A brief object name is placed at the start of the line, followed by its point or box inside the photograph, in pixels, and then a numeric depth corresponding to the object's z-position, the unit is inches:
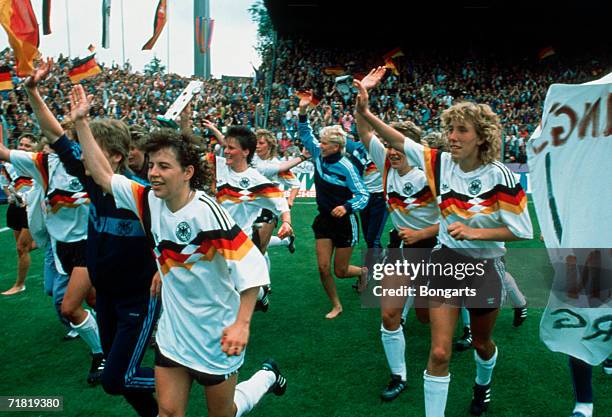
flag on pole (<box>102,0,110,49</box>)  853.8
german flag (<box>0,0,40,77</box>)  154.1
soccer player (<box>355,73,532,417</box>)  135.0
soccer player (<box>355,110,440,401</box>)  168.1
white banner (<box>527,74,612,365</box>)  121.3
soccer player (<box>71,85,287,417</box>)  107.8
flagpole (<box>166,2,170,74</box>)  1337.8
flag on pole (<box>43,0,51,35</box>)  680.1
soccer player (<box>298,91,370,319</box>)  240.8
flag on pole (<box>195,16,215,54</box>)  1122.7
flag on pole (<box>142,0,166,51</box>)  904.3
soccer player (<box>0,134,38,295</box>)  263.7
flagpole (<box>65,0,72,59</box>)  1003.9
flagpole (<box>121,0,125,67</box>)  1202.3
